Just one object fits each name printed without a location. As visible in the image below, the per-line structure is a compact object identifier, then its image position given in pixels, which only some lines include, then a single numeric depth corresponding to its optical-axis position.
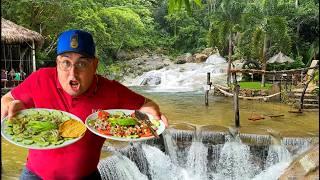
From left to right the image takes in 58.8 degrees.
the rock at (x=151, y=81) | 13.00
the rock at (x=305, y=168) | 2.64
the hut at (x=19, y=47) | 7.94
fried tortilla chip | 0.94
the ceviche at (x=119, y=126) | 1.00
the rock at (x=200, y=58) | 15.05
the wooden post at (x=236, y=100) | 5.73
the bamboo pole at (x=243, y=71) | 5.56
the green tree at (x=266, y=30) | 10.13
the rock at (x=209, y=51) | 15.24
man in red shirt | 0.96
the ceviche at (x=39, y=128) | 0.87
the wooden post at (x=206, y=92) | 7.80
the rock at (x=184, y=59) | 15.22
